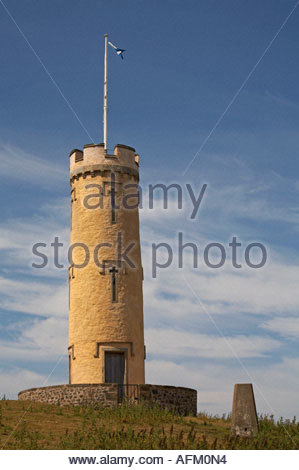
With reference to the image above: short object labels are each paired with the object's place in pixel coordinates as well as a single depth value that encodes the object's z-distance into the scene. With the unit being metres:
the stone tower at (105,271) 30.78
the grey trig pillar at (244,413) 20.50
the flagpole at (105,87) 33.72
